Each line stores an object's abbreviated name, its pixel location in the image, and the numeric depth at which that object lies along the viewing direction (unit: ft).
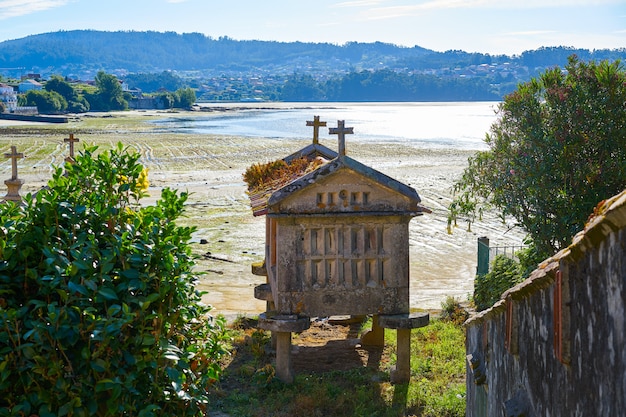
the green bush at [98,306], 22.25
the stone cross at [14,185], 65.57
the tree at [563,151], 51.03
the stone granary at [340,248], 41.11
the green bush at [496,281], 55.52
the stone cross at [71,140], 61.82
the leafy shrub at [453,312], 55.67
